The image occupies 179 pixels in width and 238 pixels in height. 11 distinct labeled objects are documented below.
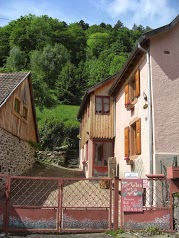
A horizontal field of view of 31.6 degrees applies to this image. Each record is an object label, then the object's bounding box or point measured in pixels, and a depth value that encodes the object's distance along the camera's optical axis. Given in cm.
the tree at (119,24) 10923
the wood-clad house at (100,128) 1812
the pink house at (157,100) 1076
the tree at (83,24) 9211
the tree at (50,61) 6095
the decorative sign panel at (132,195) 805
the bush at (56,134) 3023
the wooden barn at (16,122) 1456
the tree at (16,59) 6069
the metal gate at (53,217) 782
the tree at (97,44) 7288
